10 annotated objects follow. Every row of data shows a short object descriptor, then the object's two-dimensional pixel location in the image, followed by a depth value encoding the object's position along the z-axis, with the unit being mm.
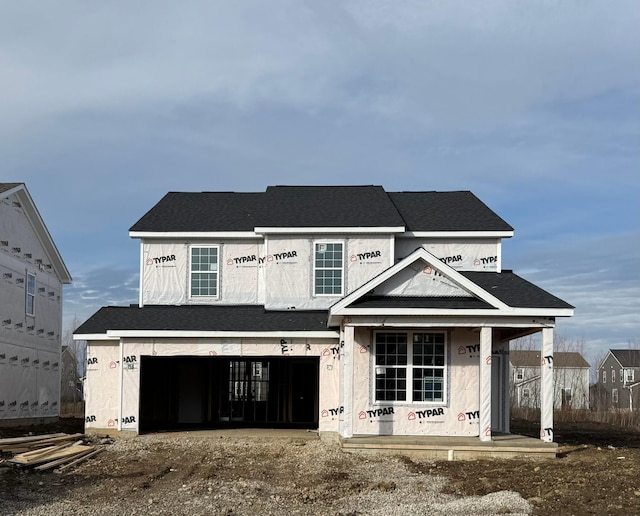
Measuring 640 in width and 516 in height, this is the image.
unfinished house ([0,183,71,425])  27156
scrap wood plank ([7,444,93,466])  16119
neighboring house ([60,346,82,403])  61391
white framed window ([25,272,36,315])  29312
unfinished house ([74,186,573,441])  19094
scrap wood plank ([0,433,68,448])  18922
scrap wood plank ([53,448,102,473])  16297
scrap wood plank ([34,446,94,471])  16102
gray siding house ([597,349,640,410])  71250
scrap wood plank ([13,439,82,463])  16453
